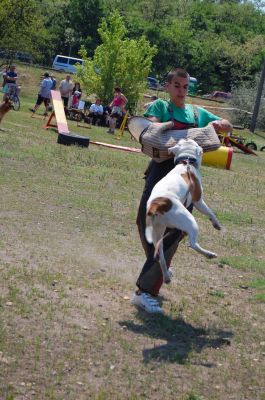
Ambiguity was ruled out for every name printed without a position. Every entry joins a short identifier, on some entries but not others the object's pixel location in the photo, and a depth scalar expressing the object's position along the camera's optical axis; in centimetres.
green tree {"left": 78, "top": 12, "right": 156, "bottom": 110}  3397
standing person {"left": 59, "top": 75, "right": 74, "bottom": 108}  2995
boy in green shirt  627
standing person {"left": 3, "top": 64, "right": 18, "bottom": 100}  2862
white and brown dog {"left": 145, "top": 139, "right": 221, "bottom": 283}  562
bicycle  2860
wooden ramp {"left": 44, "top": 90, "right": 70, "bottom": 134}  2014
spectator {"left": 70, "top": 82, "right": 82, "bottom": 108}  2972
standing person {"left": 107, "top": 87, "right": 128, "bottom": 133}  2683
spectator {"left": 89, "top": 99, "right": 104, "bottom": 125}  2928
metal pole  4403
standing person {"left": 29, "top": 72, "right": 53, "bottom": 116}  2673
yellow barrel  1941
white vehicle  5739
